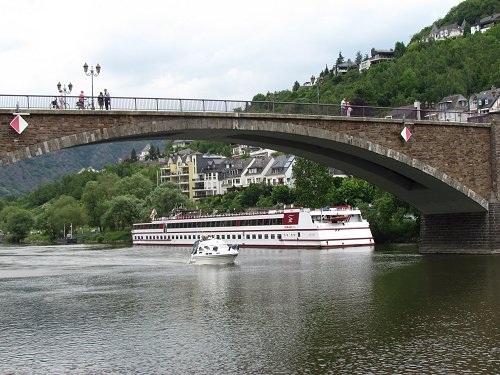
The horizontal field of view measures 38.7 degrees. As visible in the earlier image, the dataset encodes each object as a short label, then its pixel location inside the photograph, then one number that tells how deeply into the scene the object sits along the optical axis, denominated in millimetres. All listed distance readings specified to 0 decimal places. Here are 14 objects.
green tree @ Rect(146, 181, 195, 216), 113062
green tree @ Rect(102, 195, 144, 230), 114938
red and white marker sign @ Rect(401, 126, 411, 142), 43094
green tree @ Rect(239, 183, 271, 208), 122375
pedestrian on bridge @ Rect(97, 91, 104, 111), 35406
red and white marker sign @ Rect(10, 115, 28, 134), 32781
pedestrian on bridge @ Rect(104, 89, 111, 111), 35469
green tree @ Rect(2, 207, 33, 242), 143050
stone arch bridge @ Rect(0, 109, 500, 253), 34188
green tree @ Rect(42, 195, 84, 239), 131500
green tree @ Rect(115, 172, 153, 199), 130625
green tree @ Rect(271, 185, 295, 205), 109312
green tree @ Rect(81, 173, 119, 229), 128625
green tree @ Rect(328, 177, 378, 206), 92188
